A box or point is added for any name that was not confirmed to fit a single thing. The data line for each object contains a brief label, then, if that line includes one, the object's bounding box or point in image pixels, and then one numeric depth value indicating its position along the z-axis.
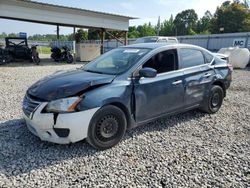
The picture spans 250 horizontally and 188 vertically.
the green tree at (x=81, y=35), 41.65
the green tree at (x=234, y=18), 49.56
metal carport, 14.66
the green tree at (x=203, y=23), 72.40
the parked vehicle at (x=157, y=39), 13.86
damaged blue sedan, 3.12
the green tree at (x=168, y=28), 76.01
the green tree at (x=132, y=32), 52.58
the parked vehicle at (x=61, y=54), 17.95
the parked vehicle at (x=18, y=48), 16.45
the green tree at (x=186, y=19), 80.88
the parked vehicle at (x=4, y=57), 15.02
